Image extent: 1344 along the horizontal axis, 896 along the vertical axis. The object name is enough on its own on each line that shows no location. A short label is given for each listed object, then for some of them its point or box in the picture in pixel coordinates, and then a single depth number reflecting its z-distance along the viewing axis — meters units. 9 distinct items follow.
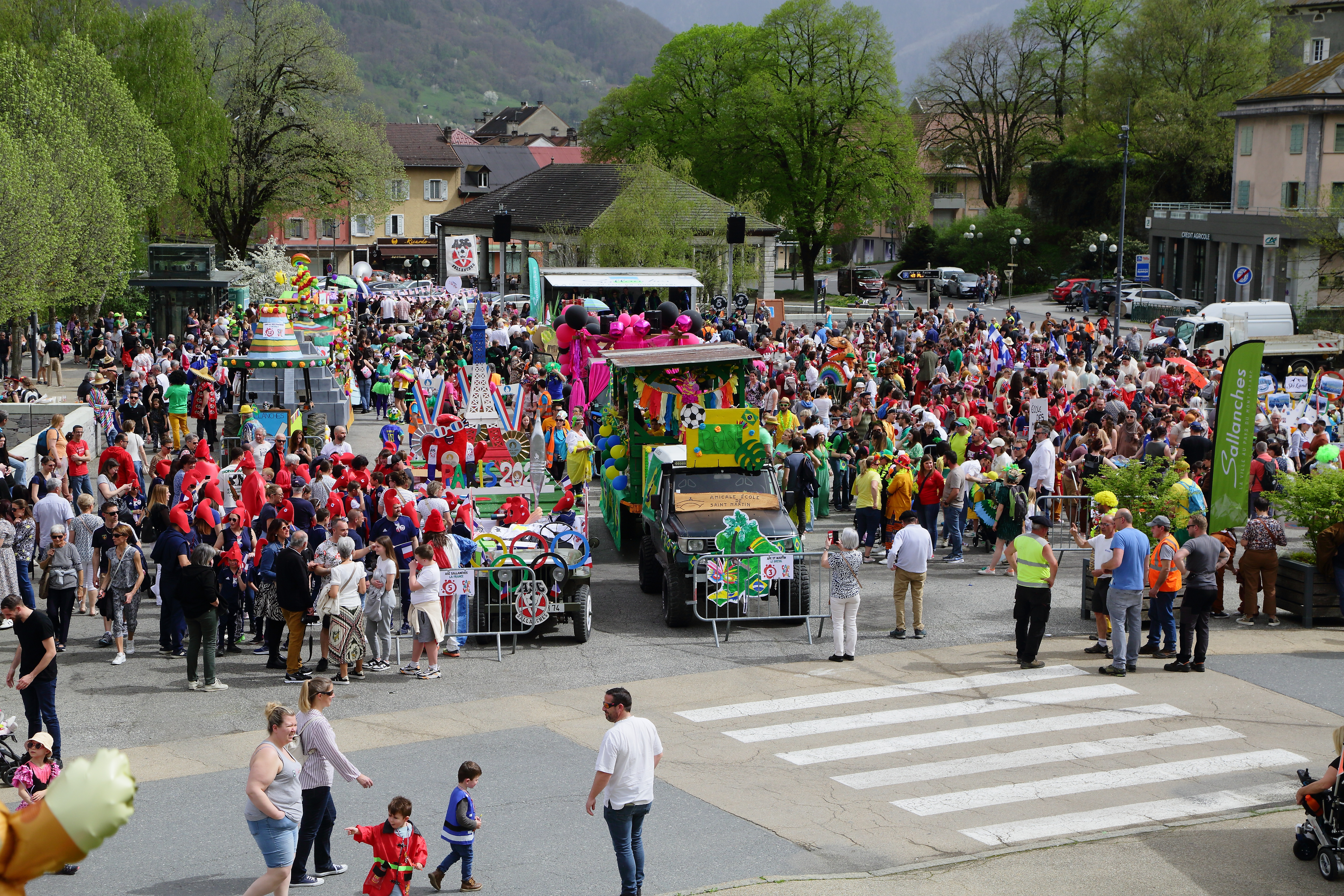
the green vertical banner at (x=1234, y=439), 16.33
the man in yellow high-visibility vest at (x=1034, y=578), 13.08
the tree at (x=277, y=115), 54.66
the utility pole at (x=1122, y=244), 41.12
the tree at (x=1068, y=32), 78.69
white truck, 35.41
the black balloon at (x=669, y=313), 21.66
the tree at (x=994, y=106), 80.38
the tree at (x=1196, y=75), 65.38
